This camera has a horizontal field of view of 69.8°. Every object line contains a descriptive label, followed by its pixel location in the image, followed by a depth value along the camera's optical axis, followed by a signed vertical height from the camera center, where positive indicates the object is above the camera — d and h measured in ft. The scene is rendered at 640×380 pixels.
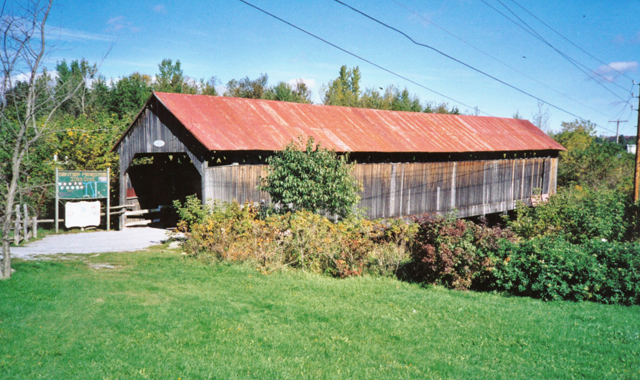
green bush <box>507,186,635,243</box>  55.16 -5.50
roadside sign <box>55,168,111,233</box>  56.08 -2.96
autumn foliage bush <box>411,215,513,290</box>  37.17 -6.46
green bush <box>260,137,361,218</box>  45.27 -1.21
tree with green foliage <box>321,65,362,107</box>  195.42 +36.66
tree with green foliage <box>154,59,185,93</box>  167.32 +37.61
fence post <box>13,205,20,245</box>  47.01 -7.46
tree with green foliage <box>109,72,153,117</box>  146.10 +21.36
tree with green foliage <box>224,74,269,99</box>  181.06 +31.41
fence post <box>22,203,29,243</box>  49.44 -7.06
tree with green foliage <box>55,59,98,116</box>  33.10 +17.81
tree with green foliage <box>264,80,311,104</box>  170.30 +28.45
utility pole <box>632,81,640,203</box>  74.08 +1.25
